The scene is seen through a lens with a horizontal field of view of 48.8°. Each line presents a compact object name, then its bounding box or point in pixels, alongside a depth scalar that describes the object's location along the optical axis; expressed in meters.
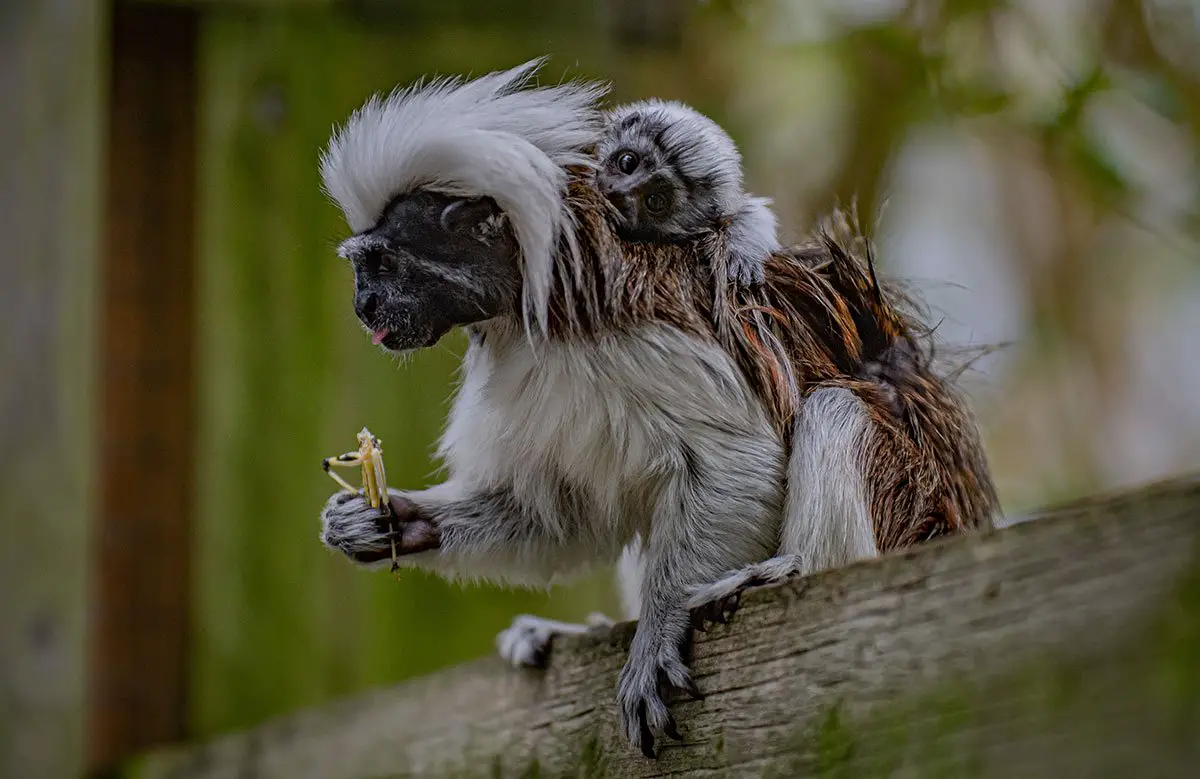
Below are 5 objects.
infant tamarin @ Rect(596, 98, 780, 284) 2.52
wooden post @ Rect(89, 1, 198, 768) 3.65
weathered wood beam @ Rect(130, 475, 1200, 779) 1.39
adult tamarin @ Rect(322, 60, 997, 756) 2.35
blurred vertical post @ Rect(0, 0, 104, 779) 3.45
